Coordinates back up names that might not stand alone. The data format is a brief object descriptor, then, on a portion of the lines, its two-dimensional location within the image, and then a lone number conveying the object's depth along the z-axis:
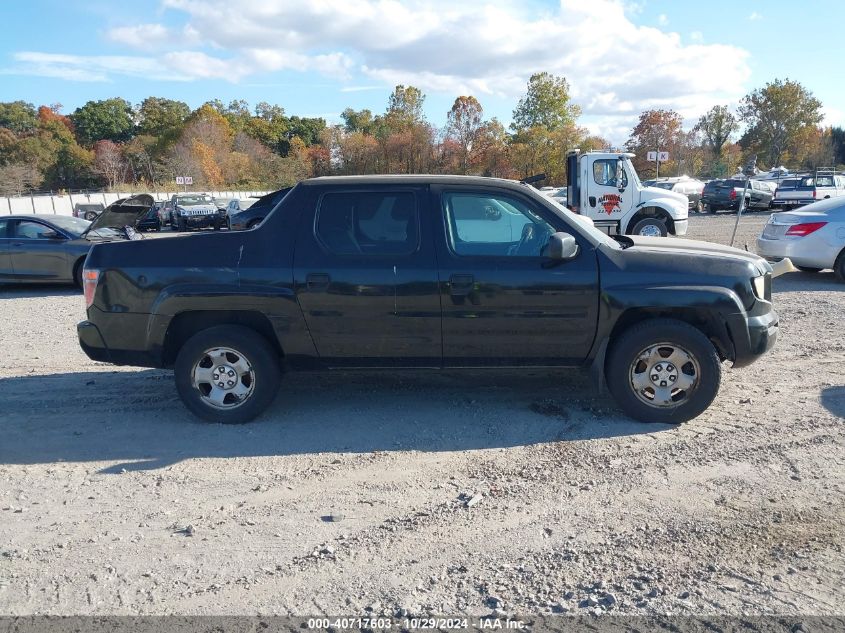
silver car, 11.49
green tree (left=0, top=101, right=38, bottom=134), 89.50
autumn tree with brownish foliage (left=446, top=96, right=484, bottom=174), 51.93
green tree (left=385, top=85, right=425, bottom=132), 63.78
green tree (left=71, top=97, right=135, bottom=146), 94.00
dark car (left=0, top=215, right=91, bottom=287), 12.87
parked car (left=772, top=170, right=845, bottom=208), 28.88
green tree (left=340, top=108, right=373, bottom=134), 75.19
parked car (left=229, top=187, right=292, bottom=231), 16.58
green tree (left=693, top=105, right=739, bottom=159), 71.69
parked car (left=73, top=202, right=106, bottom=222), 35.22
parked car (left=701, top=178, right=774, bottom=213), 31.98
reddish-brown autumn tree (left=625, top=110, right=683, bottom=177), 63.03
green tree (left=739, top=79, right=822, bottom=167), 64.56
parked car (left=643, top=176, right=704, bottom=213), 32.56
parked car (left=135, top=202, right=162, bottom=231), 32.09
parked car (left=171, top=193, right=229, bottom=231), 30.89
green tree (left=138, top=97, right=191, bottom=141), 80.62
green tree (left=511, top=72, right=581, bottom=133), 56.47
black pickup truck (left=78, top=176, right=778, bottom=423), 5.17
